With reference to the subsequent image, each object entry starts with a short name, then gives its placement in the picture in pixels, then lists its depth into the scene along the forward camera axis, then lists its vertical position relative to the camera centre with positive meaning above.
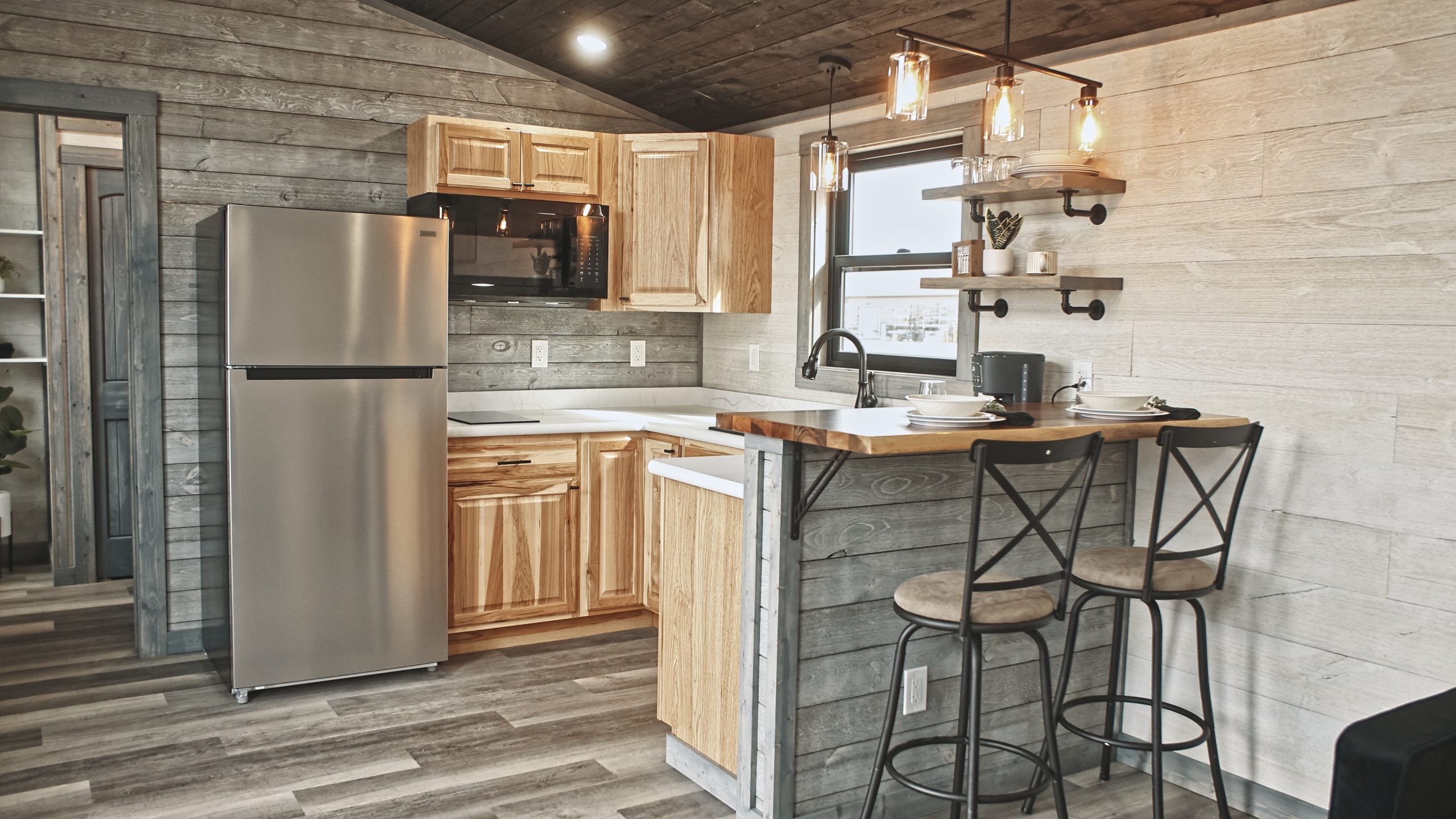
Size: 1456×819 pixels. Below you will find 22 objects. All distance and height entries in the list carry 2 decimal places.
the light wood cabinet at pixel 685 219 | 4.48 +0.45
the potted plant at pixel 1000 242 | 3.36 +0.29
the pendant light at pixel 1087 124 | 3.02 +0.59
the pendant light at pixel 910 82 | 2.46 +0.56
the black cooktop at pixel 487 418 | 4.29 -0.36
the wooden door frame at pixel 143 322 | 3.88 -0.01
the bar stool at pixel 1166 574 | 2.55 -0.55
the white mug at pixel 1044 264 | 3.23 +0.22
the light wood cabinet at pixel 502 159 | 4.17 +0.64
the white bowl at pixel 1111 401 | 2.76 -0.15
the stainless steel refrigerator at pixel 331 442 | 3.55 -0.40
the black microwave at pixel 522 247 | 4.20 +0.31
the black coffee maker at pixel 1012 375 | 3.32 -0.11
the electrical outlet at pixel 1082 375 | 3.30 -0.11
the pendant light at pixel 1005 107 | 2.67 +0.56
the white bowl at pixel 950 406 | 2.54 -0.16
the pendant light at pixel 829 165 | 3.43 +0.52
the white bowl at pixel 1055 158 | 3.06 +0.50
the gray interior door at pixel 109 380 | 5.17 -0.29
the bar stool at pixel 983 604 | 2.22 -0.57
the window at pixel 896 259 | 4.01 +0.29
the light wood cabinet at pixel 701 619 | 2.86 -0.77
